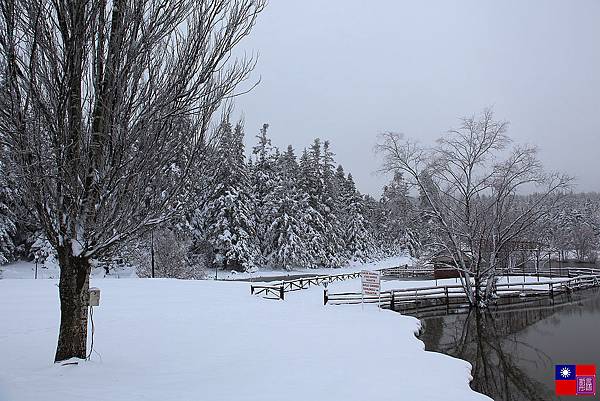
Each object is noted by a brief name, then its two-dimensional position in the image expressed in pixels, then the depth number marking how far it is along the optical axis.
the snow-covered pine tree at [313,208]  46.56
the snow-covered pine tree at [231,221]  39.94
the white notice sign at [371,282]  18.94
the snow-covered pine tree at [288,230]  43.34
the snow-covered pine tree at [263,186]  45.42
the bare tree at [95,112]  6.33
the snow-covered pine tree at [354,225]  55.50
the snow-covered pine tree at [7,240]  33.11
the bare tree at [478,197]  23.73
